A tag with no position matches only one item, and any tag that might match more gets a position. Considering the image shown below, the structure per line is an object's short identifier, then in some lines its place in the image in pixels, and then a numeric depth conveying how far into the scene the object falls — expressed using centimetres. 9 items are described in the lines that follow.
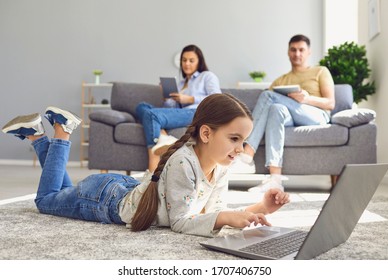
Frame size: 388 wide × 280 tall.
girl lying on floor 138
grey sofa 310
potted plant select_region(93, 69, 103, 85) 614
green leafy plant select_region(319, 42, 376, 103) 398
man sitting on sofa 304
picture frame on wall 404
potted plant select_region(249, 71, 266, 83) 591
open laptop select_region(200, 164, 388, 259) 103
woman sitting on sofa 318
